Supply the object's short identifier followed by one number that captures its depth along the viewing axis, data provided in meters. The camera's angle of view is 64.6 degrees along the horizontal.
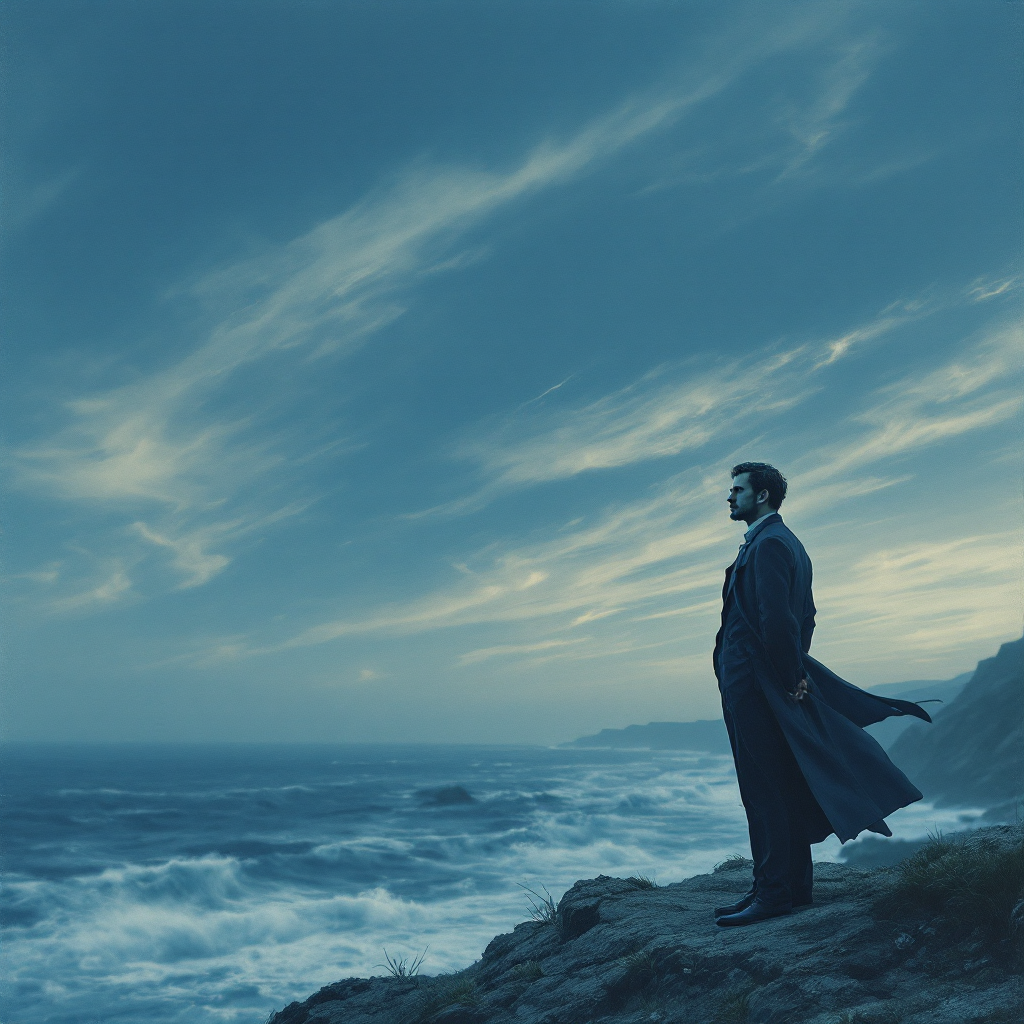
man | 4.02
